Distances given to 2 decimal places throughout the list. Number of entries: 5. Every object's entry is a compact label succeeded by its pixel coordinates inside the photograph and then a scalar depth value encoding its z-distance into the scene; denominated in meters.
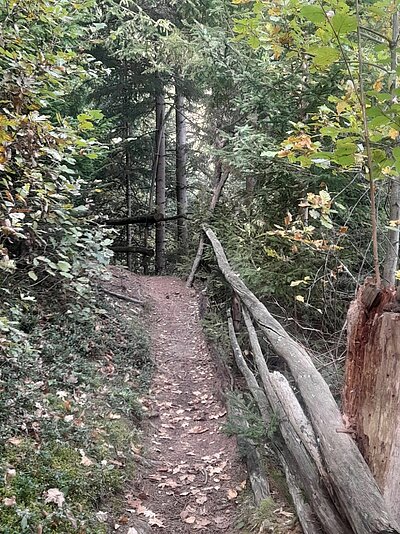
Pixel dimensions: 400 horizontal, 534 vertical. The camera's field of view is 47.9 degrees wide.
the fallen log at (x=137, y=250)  15.23
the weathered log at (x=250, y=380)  4.46
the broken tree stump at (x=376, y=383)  2.30
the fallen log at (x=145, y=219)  15.22
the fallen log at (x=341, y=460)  2.20
